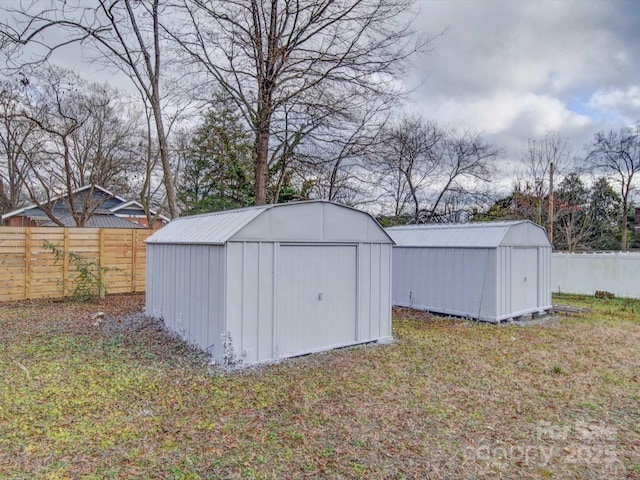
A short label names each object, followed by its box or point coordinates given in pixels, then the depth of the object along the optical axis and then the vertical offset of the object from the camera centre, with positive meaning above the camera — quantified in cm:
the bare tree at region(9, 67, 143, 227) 1298 +372
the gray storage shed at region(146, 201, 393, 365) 462 -56
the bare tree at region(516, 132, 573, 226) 1845 +370
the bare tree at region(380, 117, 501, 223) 1681 +284
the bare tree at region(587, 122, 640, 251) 1909 +402
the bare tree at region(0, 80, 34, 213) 1195 +347
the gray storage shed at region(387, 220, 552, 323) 761 -63
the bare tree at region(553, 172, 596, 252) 1802 +115
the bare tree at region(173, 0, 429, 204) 874 +435
